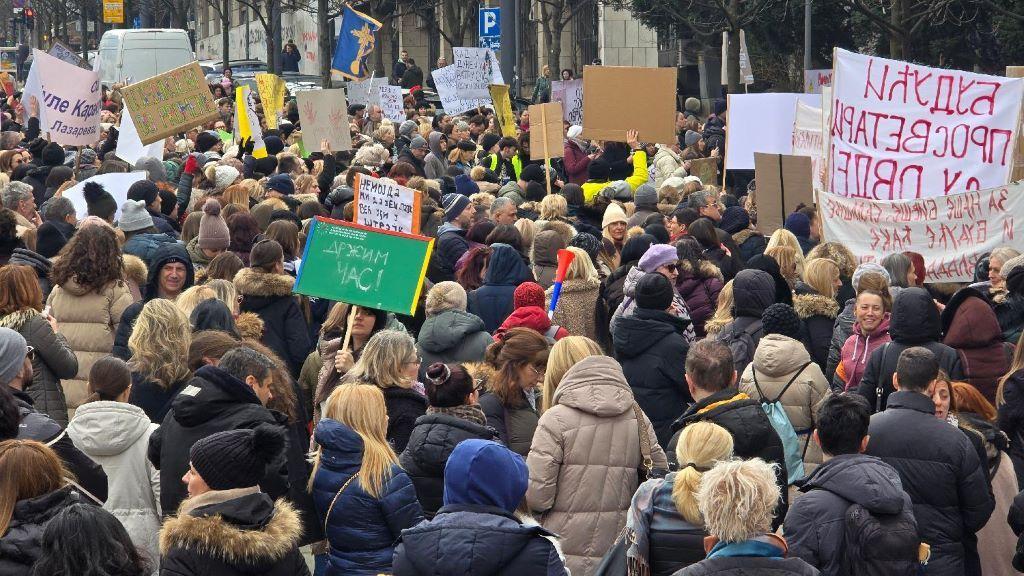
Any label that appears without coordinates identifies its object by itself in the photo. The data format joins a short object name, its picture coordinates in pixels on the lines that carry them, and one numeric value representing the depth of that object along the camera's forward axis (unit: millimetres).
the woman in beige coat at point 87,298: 15180
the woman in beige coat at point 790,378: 12727
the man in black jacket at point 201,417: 10516
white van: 71562
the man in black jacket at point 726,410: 10914
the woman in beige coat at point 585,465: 11164
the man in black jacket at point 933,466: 10977
